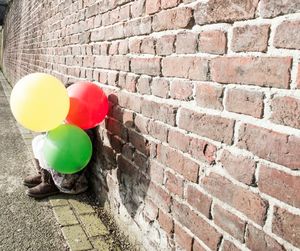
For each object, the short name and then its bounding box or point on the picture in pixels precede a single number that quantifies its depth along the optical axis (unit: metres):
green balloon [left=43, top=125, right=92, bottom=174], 2.47
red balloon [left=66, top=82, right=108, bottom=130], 2.58
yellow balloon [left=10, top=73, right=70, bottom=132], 2.25
